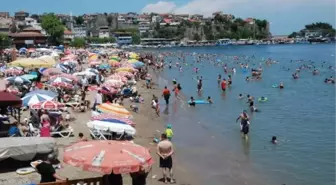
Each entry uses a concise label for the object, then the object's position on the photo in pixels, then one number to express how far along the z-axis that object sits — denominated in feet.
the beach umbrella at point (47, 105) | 48.07
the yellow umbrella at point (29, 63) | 82.94
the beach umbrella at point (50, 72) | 87.24
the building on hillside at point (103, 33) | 599.98
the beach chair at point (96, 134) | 46.65
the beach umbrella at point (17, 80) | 77.00
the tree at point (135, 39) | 595.47
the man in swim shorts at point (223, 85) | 114.11
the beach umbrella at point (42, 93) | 51.69
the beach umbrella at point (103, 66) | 125.12
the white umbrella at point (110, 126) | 46.57
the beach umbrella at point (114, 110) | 50.51
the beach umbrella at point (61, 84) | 70.22
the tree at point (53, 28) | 336.29
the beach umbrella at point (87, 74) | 96.13
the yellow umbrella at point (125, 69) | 108.88
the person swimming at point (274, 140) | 57.62
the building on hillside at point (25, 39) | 282.36
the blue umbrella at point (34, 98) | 49.50
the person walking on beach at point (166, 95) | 83.01
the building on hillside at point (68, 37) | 412.09
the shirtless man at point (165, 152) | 35.22
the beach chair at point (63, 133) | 48.46
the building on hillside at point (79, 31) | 604.49
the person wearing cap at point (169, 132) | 49.92
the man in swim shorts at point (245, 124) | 59.82
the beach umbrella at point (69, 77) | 75.15
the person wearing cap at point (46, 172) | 26.66
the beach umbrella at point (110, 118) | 47.32
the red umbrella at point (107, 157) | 22.75
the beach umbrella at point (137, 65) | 130.31
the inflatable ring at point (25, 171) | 33.40
